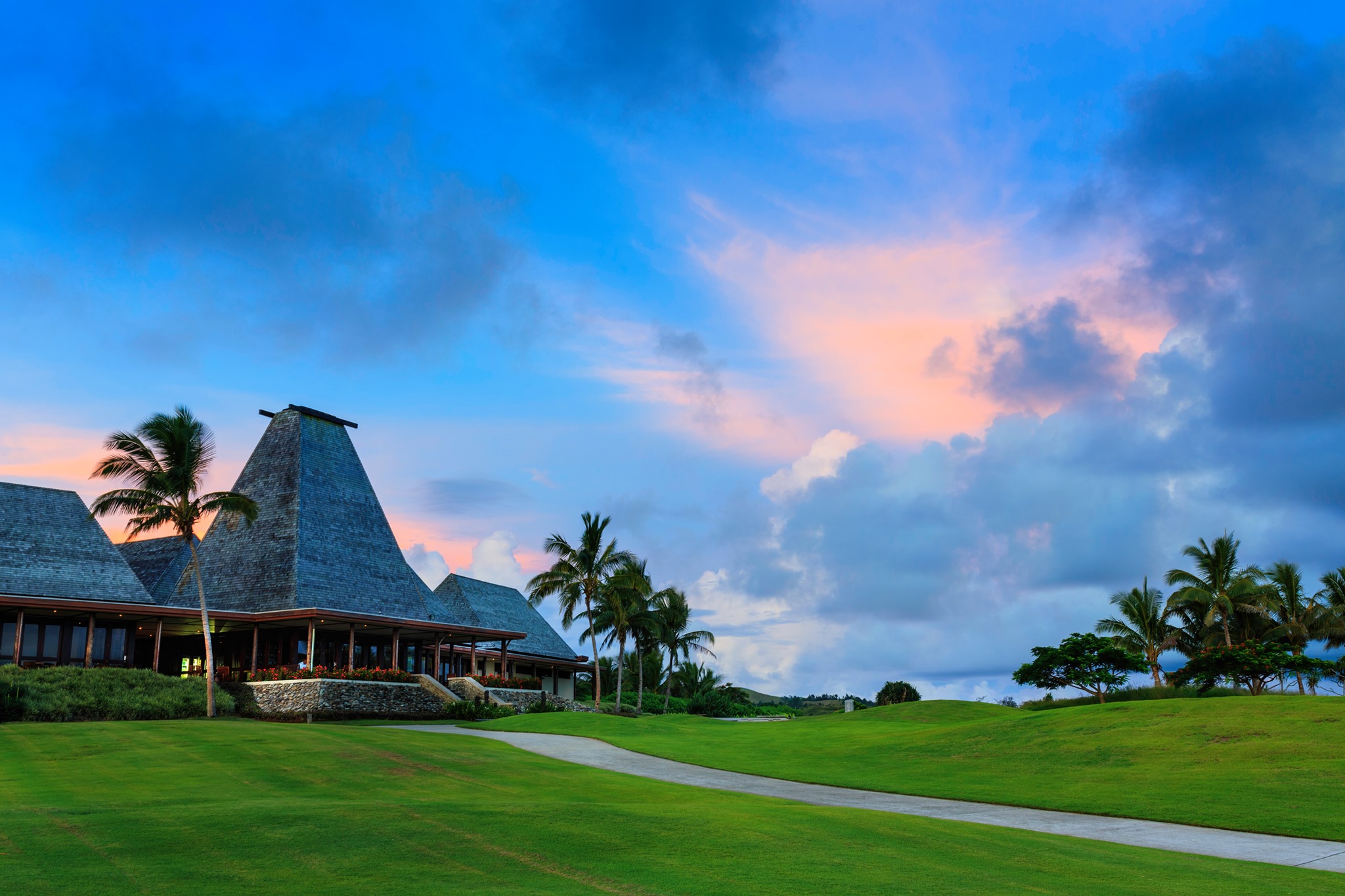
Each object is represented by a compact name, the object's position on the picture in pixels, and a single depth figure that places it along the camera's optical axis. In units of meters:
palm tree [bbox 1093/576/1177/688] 52.09
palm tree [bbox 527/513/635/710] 52.19
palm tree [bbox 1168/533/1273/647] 49.59
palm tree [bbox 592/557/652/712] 52.53
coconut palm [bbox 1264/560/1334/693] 49.72
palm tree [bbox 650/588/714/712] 65.00
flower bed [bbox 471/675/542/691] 44.72
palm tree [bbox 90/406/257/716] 32.84
